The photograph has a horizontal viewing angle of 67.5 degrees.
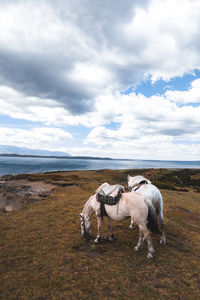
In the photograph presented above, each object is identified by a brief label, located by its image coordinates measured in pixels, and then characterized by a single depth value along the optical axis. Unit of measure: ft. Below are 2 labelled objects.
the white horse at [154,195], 21.83
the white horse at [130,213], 18.67
